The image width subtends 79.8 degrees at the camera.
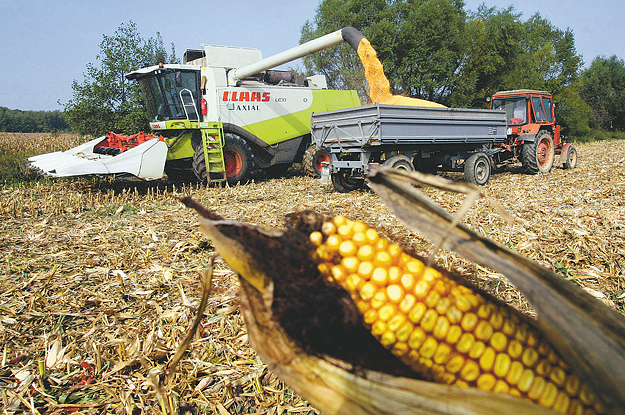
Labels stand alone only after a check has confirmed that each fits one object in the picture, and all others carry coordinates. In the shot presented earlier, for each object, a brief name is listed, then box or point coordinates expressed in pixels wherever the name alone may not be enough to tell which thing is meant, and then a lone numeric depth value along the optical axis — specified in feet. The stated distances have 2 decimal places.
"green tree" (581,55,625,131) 159.53
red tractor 36.01
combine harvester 31.01
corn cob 3.27
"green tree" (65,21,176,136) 51.57
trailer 24.30
